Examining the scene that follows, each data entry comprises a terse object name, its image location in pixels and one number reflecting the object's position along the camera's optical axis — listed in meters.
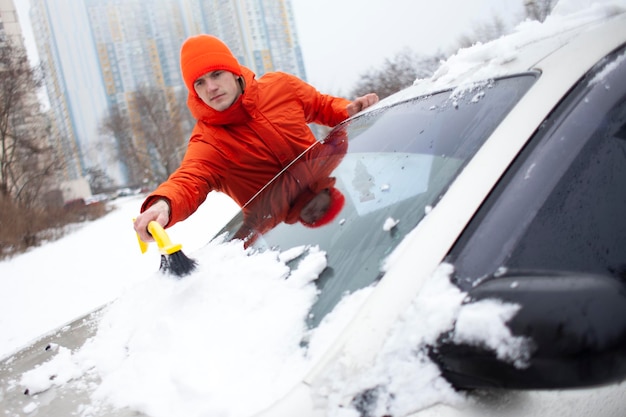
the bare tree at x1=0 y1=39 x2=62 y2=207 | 16.11
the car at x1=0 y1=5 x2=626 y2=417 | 0.81
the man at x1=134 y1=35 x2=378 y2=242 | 2.35
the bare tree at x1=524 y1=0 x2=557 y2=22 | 6.53
